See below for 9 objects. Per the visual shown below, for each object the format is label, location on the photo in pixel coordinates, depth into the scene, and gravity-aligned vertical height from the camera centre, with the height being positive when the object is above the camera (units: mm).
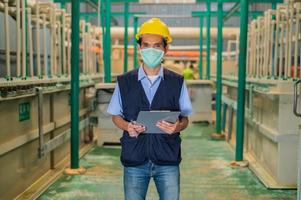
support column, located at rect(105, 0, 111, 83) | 7309 +316
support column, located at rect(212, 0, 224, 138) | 7898 -124
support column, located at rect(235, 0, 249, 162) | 5633 -107
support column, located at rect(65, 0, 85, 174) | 5211 -334
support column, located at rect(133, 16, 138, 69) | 10863 +366
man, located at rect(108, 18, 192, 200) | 2516 -275
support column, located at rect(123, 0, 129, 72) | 9164 +1000
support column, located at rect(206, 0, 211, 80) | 9204 +982
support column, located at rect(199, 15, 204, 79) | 10992 +481
